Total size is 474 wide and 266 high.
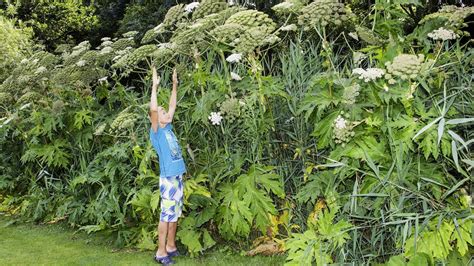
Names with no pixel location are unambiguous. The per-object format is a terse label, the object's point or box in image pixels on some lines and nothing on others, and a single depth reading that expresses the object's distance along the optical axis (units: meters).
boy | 4.84
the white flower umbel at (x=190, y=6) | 5.16
